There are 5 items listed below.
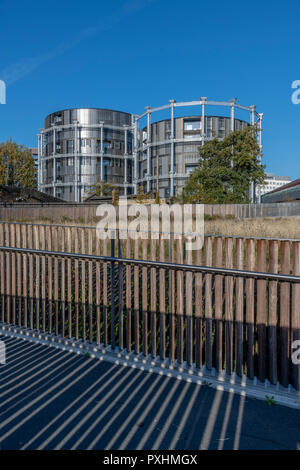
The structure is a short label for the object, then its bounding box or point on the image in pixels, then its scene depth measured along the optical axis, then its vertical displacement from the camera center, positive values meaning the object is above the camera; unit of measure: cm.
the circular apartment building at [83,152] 7738 +1732
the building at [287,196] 5336 +600
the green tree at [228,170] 3669 +630
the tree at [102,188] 6612 +825
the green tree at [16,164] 6512 +1221
